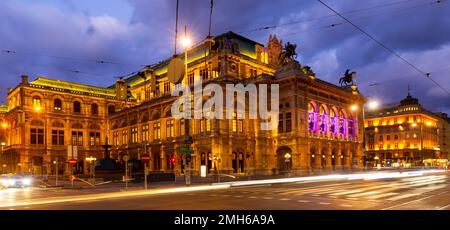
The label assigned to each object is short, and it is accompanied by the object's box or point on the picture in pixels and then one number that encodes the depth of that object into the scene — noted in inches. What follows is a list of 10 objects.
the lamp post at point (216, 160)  2284.7
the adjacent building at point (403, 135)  4749.0
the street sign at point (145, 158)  1140.5
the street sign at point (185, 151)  1241.4
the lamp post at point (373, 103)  1904.2
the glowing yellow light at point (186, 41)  1227.9
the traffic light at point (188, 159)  1261.1
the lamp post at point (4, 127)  3415.8
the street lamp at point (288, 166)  2404.0
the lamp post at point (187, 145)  1229.9
